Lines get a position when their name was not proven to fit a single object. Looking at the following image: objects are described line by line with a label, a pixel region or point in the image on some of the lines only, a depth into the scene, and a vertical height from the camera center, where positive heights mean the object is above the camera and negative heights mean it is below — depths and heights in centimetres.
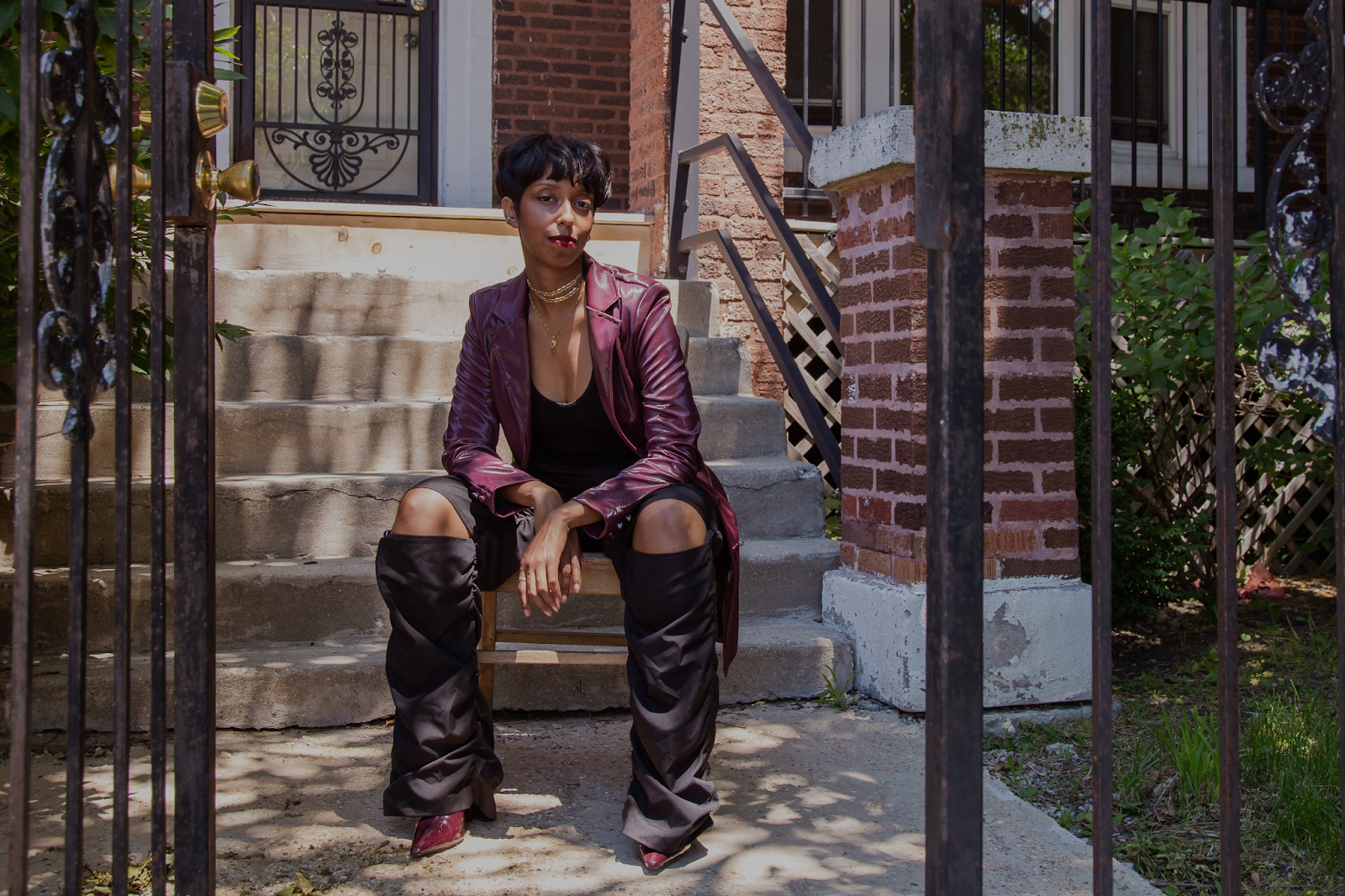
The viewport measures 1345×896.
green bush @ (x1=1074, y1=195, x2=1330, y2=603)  382 +20
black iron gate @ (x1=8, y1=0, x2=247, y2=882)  123 +12
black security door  623 +204
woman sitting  225 -14
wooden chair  248 -46
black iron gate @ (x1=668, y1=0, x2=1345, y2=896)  125 +12
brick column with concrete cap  305 +10
